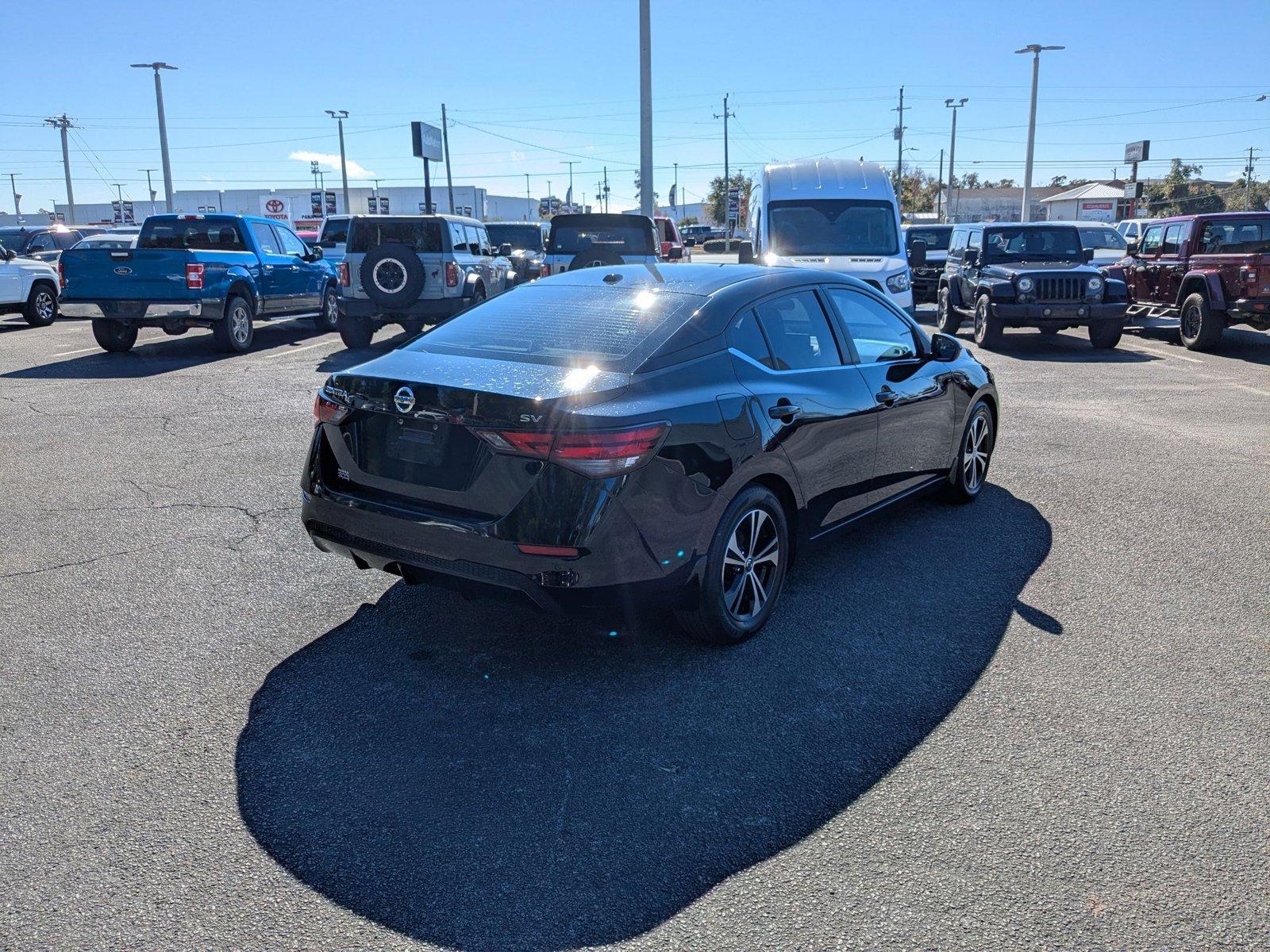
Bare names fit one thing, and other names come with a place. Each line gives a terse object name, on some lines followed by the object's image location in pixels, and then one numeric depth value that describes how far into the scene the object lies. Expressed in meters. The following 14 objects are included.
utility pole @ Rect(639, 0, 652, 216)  24.59
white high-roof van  13.59
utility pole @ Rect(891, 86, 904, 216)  78.19
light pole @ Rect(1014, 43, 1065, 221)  40.09
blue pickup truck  13.17
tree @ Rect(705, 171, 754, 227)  103.94
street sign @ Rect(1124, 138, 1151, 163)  58.41
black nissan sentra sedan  3.57
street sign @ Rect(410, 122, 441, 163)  29.77
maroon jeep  13.65
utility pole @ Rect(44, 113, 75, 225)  68.75
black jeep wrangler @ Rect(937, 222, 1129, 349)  14.45
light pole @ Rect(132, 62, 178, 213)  41.84
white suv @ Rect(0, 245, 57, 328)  17.83
